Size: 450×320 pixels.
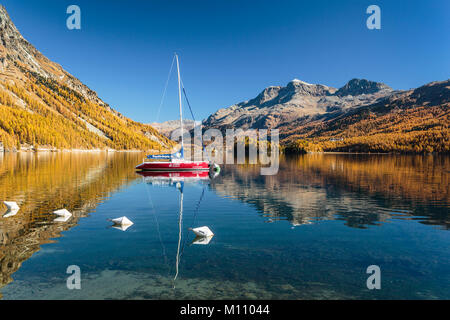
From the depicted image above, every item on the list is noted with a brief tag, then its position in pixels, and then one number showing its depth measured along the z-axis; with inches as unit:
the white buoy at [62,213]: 920.3
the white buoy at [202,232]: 743.7
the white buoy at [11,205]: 978.1
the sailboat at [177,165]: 2583.7
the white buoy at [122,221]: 863.1
